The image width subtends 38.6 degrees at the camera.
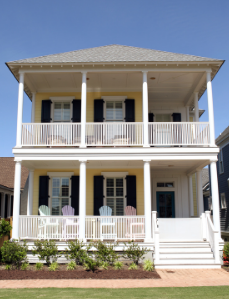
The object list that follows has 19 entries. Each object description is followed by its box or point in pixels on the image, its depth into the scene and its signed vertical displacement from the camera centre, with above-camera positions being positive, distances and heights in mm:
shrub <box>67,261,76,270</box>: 10491 -1870
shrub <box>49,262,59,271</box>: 10438 -1875
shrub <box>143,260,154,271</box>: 10250 -1854
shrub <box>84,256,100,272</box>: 10175 -1774
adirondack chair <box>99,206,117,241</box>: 11752 -592
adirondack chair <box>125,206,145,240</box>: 11898 -817
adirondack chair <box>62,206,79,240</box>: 11827 -675
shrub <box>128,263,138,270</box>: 10406 -1906
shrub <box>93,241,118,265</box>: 10609 -1525
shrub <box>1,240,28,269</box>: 10688 -1504
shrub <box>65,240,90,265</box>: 10734 -1491
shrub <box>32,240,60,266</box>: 10812 -1410
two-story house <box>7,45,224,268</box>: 11961 +2024
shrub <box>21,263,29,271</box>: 10656 -1895
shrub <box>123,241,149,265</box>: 10789 -1522
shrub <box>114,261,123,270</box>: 10453 -1854
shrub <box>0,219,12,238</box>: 11742 -733
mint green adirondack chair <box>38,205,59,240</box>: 11906 -762
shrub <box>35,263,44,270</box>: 10633 -1891
